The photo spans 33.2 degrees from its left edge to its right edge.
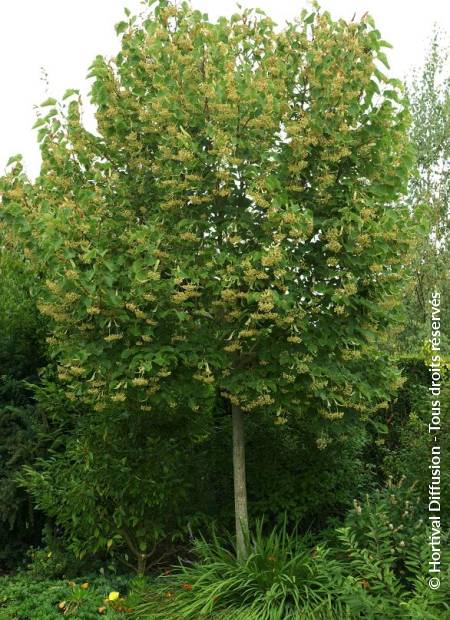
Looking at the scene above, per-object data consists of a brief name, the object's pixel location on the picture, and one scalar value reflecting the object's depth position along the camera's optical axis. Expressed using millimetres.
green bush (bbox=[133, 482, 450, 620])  4812
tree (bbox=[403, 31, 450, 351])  15914
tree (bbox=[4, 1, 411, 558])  4984
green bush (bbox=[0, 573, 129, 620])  5457
